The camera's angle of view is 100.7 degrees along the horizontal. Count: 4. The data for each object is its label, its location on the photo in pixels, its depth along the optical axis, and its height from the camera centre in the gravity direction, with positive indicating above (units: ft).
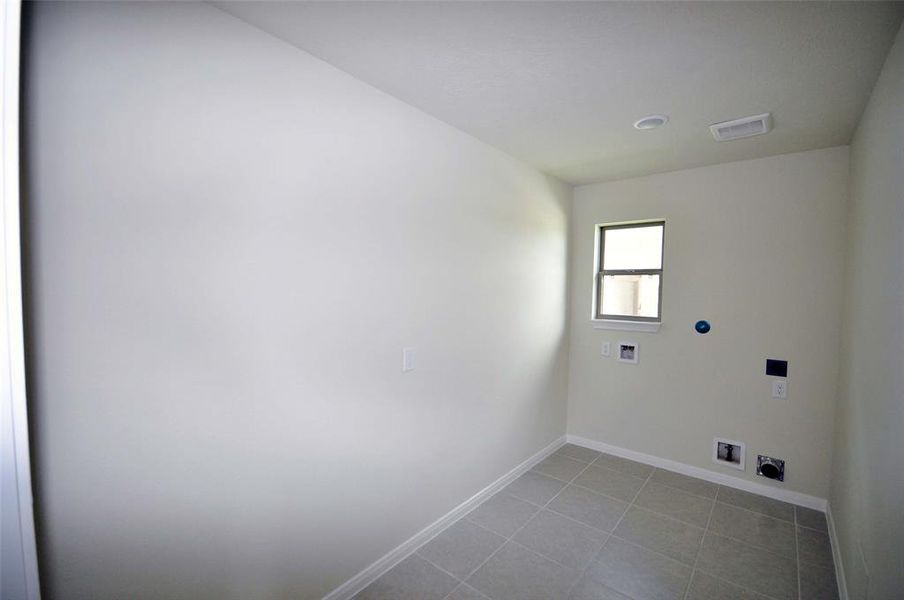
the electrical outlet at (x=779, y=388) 9.30 -2.33
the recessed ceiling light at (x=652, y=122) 7.31 +3.40
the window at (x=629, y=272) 11.40 +0.61
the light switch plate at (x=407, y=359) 7.09 -1.39
